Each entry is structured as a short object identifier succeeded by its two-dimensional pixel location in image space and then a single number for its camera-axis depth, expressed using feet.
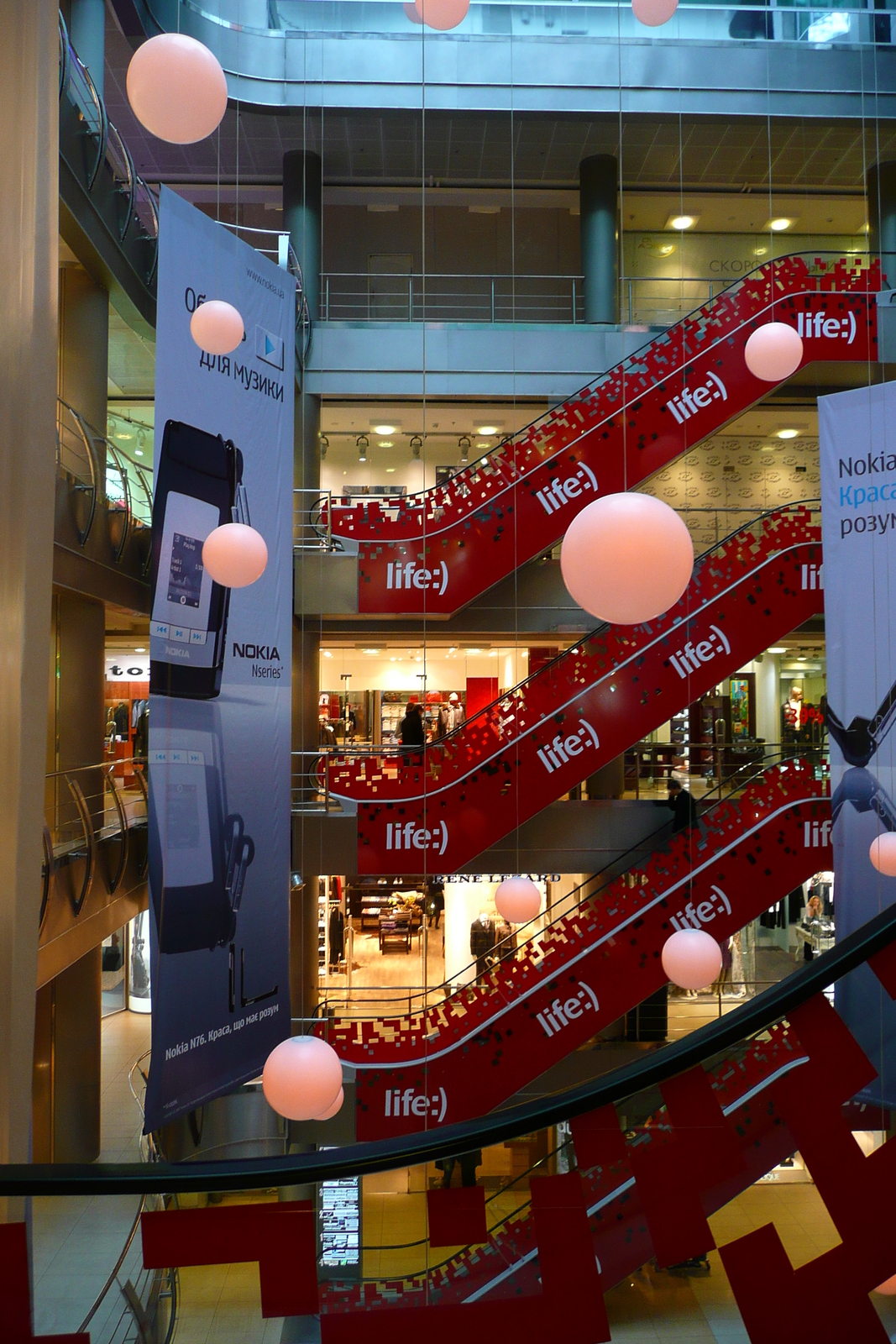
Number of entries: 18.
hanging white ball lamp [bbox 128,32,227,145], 12.00
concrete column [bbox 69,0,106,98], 26.78
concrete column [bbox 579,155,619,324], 40.27
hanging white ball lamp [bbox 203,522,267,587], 17.24
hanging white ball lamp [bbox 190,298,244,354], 17.58
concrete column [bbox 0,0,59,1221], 7.47
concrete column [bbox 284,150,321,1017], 37.63
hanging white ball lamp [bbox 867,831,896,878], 18.89
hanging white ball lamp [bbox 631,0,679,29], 16.53
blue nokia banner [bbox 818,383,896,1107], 25.22
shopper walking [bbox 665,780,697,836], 34.14
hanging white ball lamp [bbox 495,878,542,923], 20.80
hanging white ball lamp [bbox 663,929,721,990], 18.99
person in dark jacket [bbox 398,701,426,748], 37.52
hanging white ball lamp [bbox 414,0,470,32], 15.03
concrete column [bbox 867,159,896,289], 39.32
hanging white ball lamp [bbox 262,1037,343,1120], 13.93
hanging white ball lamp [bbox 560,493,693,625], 9.36
